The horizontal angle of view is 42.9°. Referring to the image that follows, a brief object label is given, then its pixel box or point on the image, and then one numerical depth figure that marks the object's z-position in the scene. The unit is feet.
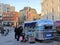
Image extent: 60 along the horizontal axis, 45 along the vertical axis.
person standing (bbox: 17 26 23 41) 28.95
